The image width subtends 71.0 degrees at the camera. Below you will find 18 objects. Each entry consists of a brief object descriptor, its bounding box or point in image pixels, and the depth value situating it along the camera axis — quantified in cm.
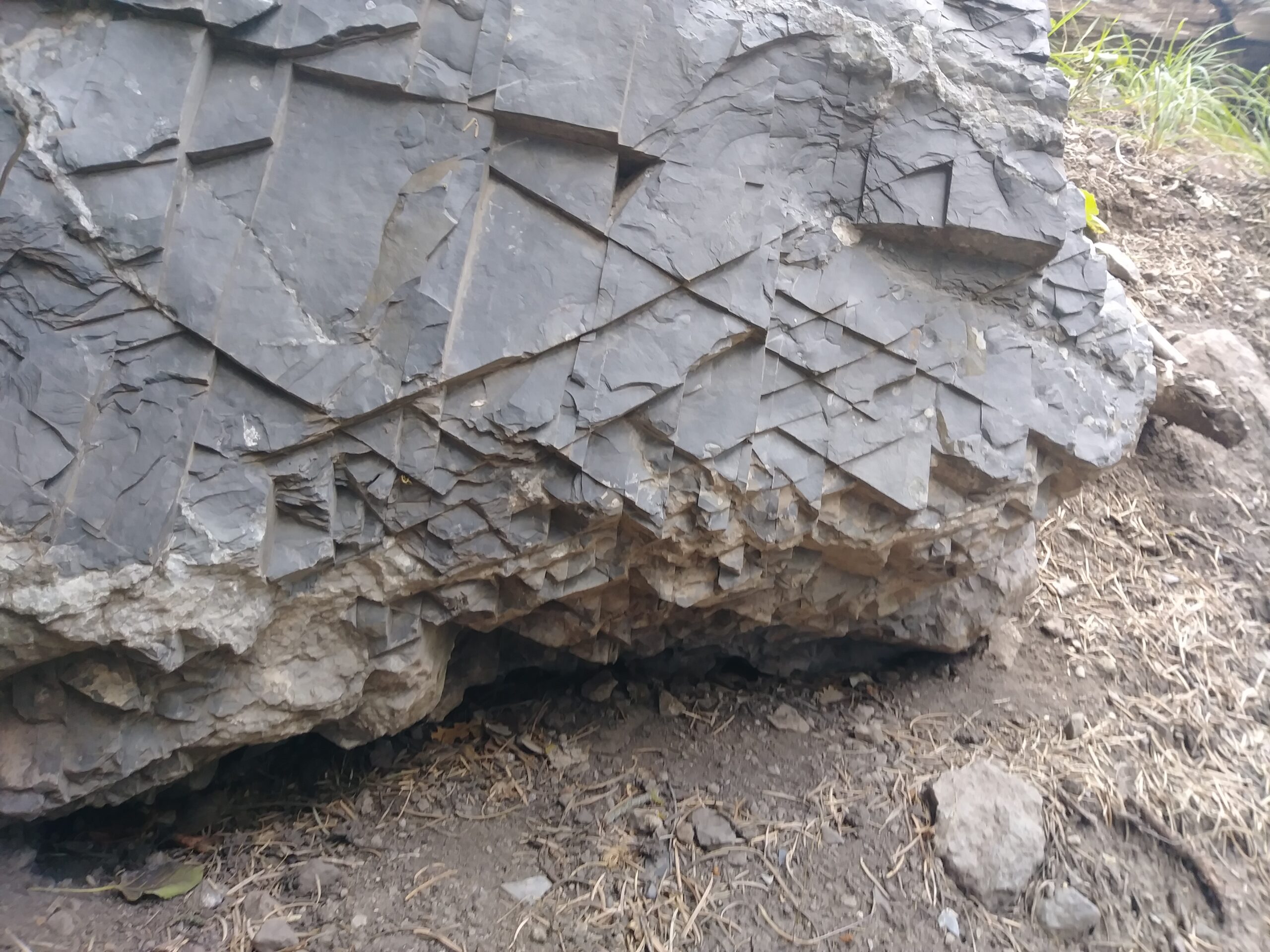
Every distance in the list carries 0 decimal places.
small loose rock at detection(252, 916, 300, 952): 58
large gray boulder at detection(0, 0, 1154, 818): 50
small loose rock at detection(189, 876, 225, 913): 62
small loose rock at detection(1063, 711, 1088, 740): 80
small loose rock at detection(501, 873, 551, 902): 64
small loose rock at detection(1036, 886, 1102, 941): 65
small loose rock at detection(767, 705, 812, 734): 80
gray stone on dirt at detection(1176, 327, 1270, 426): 112
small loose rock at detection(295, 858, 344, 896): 63
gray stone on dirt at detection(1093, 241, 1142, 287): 122
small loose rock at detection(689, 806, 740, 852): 69
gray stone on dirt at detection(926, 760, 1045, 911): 66
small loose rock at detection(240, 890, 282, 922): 61
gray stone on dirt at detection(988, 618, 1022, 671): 89
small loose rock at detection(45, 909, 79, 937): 57
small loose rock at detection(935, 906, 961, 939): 64
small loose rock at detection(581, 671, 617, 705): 83
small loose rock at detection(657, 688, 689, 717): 82
